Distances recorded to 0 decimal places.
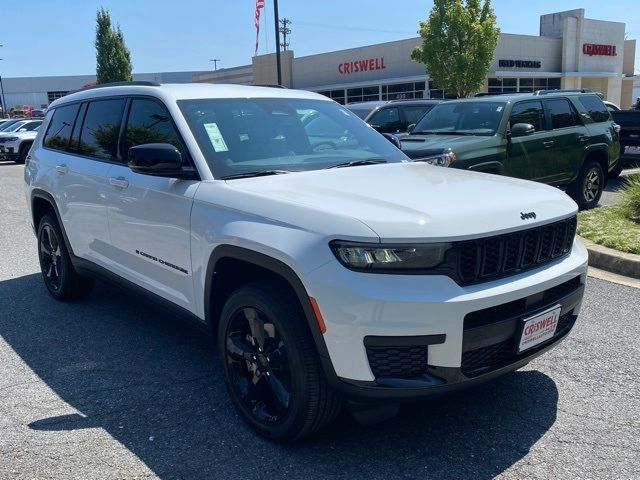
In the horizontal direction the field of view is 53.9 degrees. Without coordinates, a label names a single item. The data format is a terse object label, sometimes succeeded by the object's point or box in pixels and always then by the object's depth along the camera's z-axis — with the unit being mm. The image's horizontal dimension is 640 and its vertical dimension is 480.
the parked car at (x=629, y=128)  12633
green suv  8367
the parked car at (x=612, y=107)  13982
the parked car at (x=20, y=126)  24203
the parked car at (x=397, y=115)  12447
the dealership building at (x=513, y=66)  35969
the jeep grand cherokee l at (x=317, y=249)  2797
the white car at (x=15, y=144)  22938
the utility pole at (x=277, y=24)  21359
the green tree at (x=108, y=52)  41719
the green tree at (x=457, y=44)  28516
